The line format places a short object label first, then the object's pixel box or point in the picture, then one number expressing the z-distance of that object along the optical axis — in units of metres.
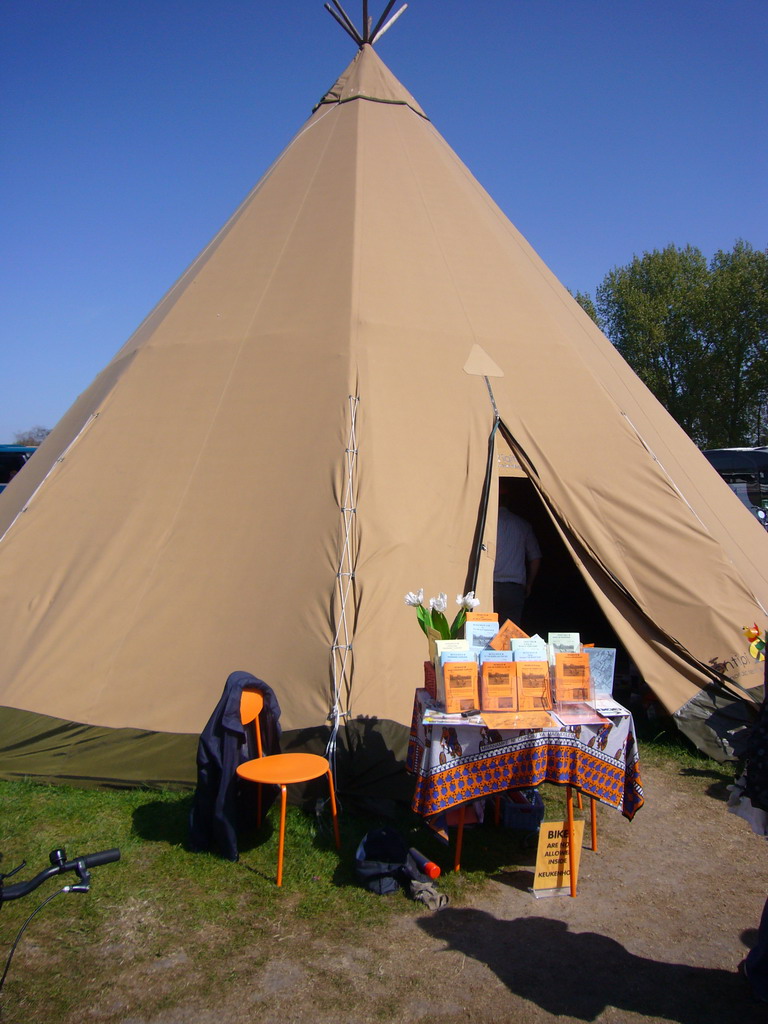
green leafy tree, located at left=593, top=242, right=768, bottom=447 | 28.78
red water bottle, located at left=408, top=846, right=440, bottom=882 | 3.85
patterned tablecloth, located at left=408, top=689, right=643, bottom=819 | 3.85
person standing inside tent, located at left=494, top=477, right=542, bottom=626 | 6.28
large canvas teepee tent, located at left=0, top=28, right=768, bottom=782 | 4.93
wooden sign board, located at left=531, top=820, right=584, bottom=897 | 3.85
